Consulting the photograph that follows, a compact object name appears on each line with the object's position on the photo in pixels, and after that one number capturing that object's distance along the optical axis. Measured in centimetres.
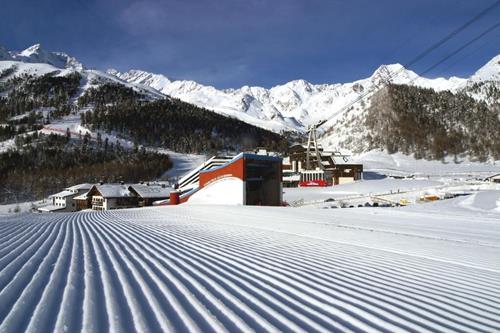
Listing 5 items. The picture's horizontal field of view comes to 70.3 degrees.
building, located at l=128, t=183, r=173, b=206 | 5359
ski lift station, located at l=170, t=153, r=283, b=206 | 2664
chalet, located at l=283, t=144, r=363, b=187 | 6450
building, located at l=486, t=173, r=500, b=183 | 5484
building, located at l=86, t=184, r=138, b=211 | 5419
